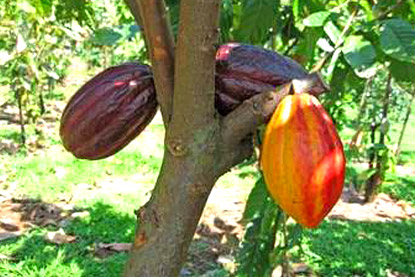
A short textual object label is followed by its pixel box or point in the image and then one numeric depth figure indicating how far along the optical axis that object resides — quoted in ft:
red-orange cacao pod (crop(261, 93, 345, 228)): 2.76
